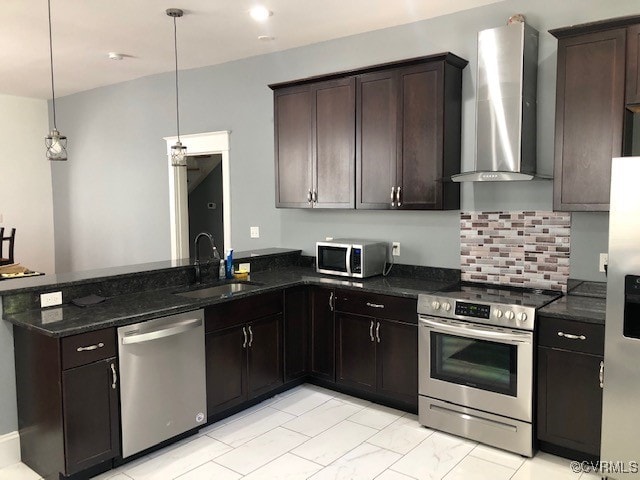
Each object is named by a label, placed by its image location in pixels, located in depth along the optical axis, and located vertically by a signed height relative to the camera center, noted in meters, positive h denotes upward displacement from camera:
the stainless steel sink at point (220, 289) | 3.72 -0.61
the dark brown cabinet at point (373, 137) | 3.61 +0.54
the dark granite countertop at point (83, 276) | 2.93 -0.42
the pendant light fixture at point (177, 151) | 3.68 +0.42
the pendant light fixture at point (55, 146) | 2.88 +0.36
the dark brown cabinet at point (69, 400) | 2.60 -0.99
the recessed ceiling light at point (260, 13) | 3.66 +1.42
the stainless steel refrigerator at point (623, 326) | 2.48 -0.59
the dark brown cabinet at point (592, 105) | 2.83 +0.57
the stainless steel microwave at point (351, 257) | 3.93 -0.39
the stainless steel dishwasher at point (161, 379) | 2.82 -0.98
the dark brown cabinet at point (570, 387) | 2.76 -1.00
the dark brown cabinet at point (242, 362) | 3.33 -1.06
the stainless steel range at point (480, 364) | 2.96 -0.96
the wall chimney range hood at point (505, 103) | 3.21 +0.65
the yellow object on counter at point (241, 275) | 4.03 -0.53
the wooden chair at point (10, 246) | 5.89 -0.42
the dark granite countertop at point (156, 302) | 2.67 -0.57
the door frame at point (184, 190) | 5.29 +0.21
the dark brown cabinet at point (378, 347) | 3.48 -0.99
